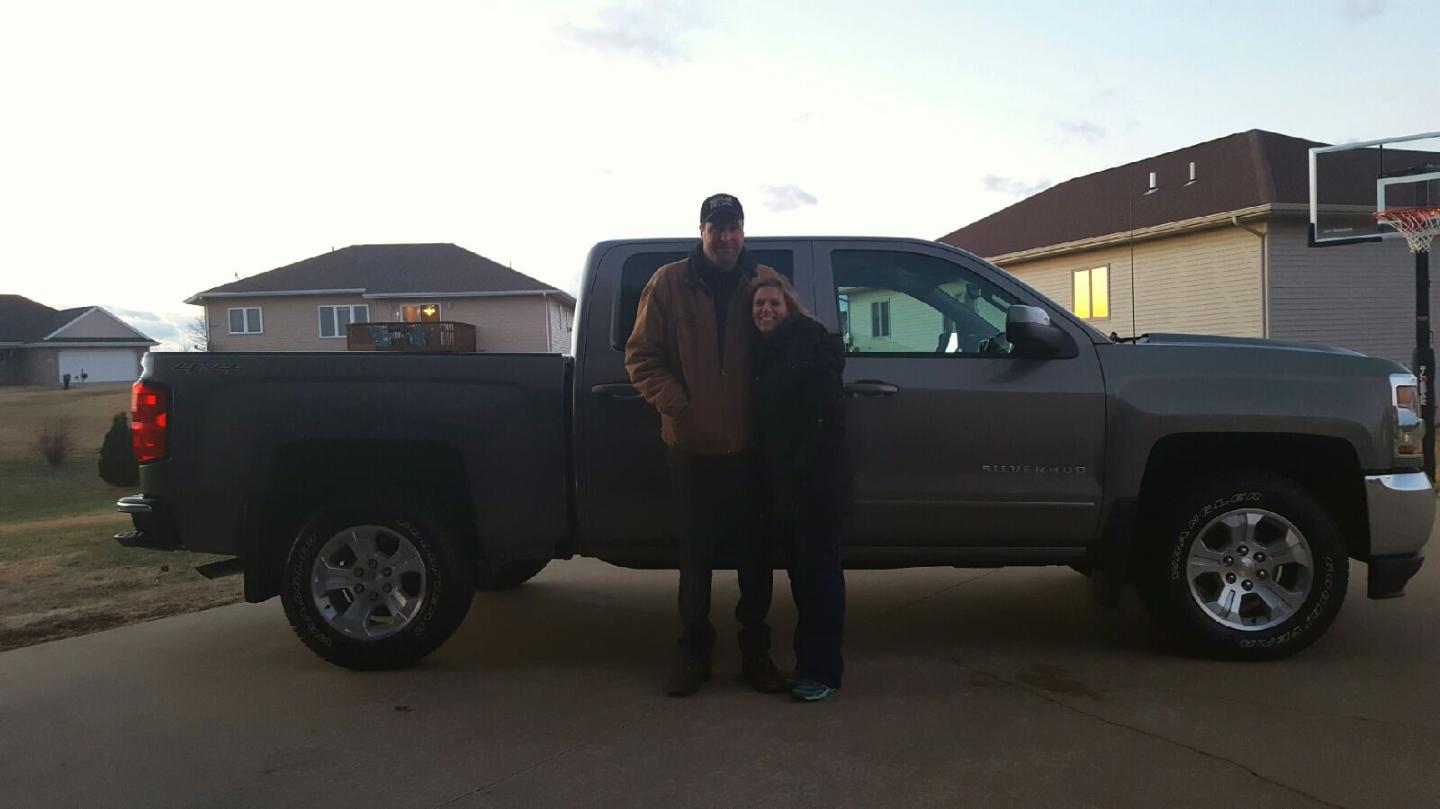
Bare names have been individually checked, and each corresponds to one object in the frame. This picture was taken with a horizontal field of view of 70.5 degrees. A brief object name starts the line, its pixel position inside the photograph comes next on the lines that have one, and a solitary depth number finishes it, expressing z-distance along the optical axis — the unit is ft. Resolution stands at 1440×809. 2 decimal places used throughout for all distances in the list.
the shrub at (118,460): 47.93
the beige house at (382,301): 126.93
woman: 13.05
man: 13.50
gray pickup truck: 14.82
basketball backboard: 53.47
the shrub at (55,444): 60.13
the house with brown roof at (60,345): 178.40
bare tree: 135.23
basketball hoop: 47.01
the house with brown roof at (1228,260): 62.95
